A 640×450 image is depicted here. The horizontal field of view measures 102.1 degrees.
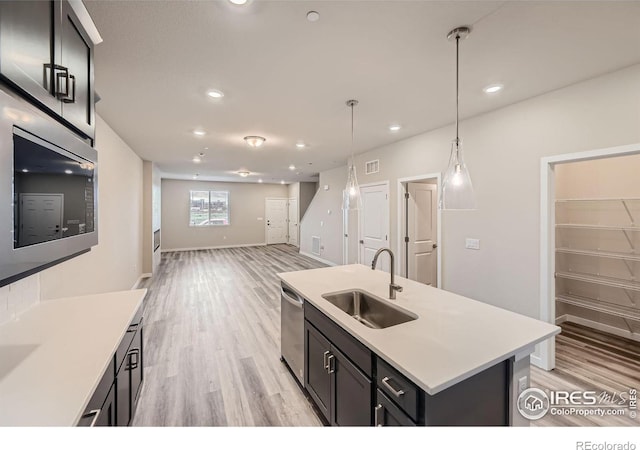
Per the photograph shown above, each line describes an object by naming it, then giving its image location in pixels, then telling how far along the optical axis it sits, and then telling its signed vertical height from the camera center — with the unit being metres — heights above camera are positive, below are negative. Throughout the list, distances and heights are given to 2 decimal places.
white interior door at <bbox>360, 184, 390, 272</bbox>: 4.66 +0.01
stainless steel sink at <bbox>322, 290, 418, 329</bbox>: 1.83 -0.65
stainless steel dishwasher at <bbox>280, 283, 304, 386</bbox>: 2.18 -0.97
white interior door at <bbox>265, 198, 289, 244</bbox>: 11.14 +0.20
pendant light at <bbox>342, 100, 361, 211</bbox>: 2.76 +0.31
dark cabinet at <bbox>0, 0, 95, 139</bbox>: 0.81 +0.63
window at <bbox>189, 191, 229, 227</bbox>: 9.91 +0.60
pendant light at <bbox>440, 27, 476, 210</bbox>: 1.67 +0.26
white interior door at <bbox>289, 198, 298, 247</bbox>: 10.88 +0.11
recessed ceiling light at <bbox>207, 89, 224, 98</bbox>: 2.47 +1.27
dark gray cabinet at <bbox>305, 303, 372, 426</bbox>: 1.39 -0.94
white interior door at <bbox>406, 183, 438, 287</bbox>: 4.39 -0.14
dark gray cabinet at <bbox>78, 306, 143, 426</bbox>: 1.09 -0.86
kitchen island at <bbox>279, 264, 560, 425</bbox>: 1.09 -0.59
